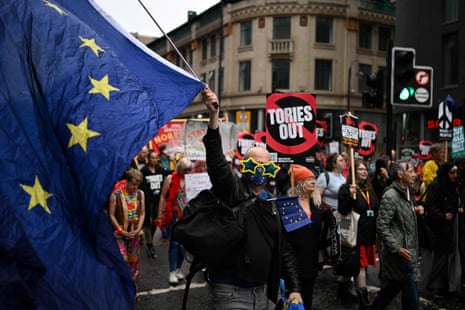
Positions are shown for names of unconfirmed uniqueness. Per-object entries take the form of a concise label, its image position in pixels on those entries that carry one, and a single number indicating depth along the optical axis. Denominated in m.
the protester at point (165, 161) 11.28
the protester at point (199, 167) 8.45
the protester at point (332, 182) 7.80
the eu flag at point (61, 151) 2.53
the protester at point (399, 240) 5.23
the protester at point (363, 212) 6.39
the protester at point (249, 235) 3.36
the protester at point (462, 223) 7.17
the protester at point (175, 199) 7.69
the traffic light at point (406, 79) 8.40
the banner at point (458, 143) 9.98
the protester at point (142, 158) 10.76
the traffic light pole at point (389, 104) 8.23
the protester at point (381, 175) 8.05
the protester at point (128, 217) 6.38
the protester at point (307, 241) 5.17
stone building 39.00
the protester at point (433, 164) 9.30
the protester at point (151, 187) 9.84
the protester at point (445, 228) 6.95
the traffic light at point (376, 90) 8.96
